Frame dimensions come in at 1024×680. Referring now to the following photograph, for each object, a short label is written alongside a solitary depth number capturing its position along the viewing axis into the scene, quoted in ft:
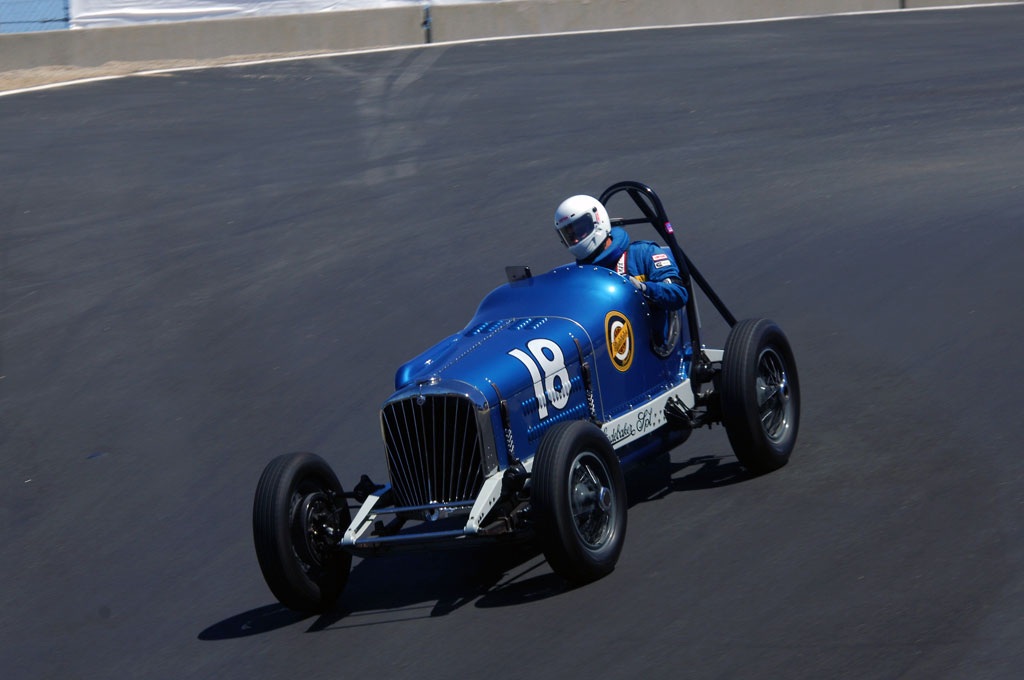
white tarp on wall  140.67
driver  53.83
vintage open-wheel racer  44.93
